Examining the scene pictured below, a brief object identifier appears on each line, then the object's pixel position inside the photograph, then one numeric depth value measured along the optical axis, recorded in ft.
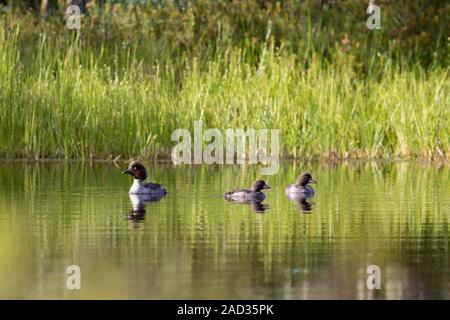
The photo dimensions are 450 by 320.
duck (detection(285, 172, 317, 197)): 54.34
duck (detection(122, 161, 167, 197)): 53.72
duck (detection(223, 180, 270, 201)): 52.60
